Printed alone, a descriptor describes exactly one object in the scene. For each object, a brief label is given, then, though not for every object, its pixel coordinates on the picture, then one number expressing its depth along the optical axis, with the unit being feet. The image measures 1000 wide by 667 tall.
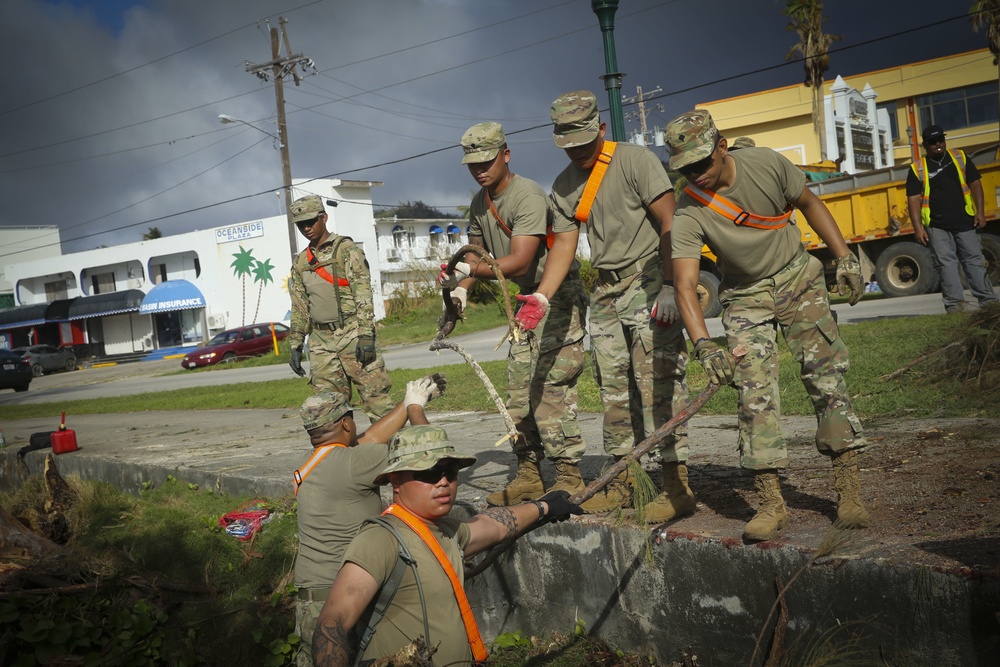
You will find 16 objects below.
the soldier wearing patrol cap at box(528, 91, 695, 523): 13.97
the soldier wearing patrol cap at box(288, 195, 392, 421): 21.71
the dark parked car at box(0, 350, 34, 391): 87.81
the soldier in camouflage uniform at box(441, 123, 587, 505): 15.10
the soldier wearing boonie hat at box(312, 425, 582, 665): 9.19
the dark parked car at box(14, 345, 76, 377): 131.49
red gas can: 32.22
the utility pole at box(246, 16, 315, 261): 99.40
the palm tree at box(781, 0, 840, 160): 116.16
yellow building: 122.31
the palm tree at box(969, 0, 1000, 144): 88.22
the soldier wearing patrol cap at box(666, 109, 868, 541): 12.17
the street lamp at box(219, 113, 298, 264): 97.60
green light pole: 22.77
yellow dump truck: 49.88
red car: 104.01
